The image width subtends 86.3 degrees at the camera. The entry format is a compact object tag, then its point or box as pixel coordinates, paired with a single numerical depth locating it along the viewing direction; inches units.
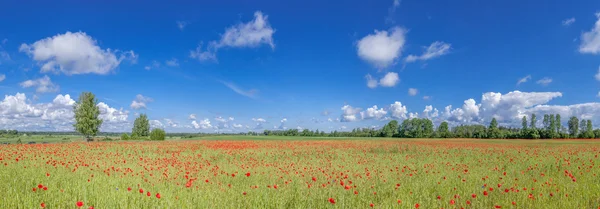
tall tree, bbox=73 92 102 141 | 2038.6
